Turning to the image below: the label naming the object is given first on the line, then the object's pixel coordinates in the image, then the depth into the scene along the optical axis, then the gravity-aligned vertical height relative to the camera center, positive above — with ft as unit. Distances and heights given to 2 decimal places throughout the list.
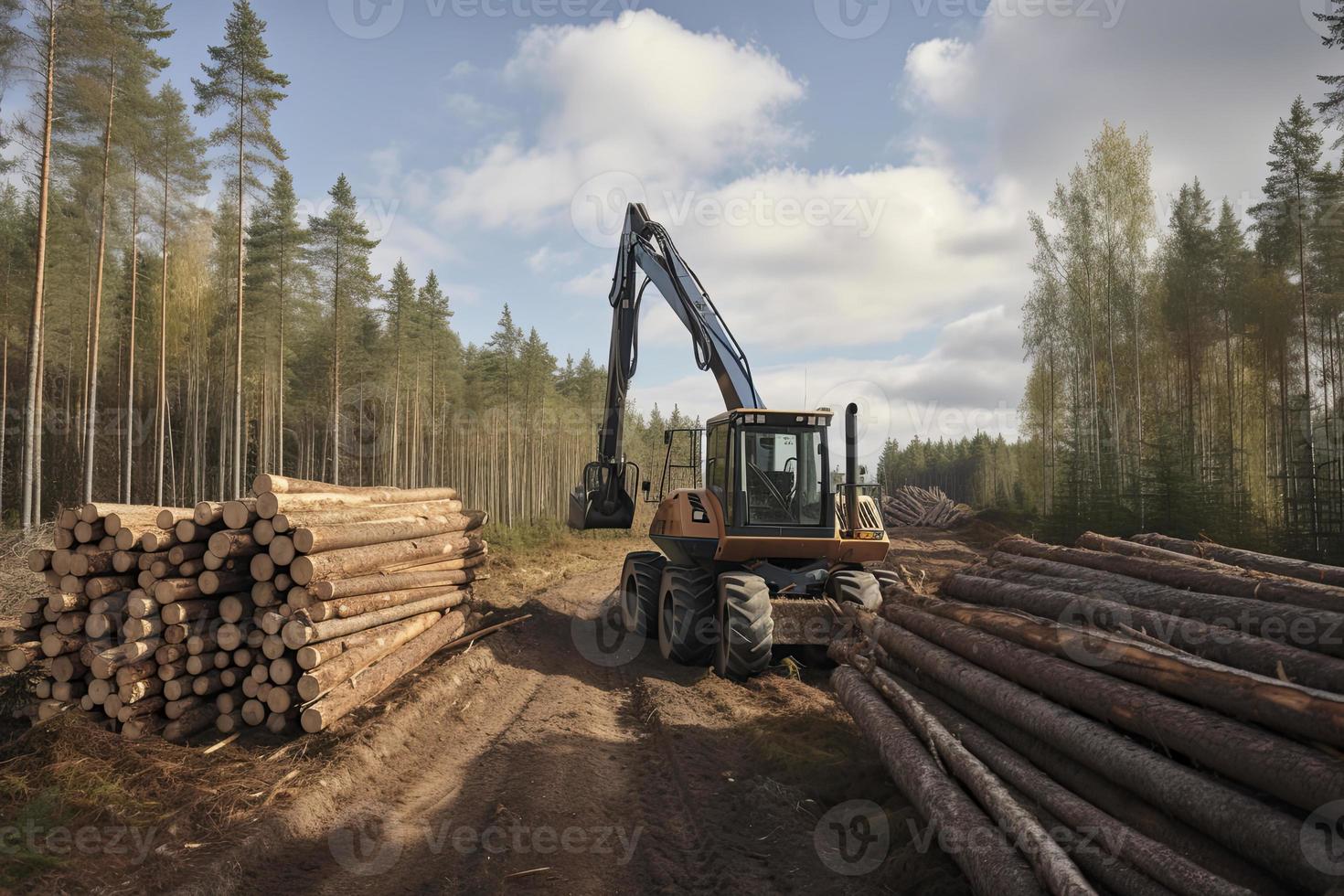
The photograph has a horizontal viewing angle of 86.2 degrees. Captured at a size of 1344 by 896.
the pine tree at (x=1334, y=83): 52.32 +28.59
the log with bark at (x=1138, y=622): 13.46 -3.65
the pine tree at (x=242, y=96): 62.85 +34.44
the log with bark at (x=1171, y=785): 9.52 -4.99
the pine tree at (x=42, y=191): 48.62 +20.19
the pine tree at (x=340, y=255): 84.94 +27.11
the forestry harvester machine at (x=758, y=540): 27.45 -2.52
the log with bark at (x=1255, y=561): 22.09 -3.17
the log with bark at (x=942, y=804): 11.55 -6.39
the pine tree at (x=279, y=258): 78.33 +25.00
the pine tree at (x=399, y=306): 104.63 +25.68
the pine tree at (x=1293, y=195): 67.97 +26.84
